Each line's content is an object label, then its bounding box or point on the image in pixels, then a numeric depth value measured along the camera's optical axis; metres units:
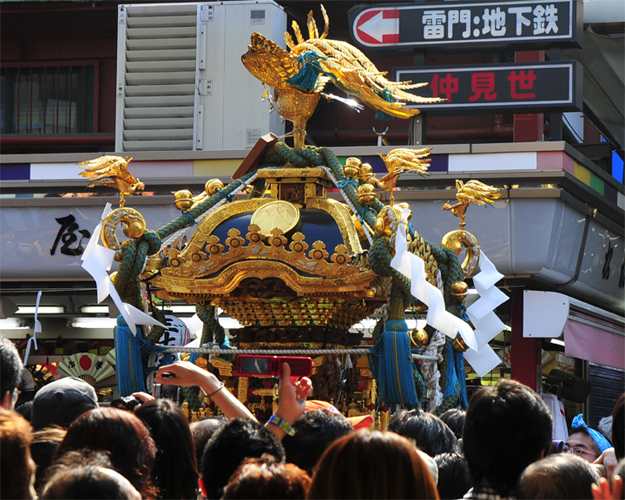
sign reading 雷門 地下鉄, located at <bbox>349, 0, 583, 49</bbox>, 20.00
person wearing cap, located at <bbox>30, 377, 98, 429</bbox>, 7.55
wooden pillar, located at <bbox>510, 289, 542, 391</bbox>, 20.27
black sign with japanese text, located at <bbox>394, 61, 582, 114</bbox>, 19.70
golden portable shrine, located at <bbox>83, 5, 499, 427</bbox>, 11.69
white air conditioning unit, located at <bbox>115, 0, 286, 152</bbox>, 21.36
